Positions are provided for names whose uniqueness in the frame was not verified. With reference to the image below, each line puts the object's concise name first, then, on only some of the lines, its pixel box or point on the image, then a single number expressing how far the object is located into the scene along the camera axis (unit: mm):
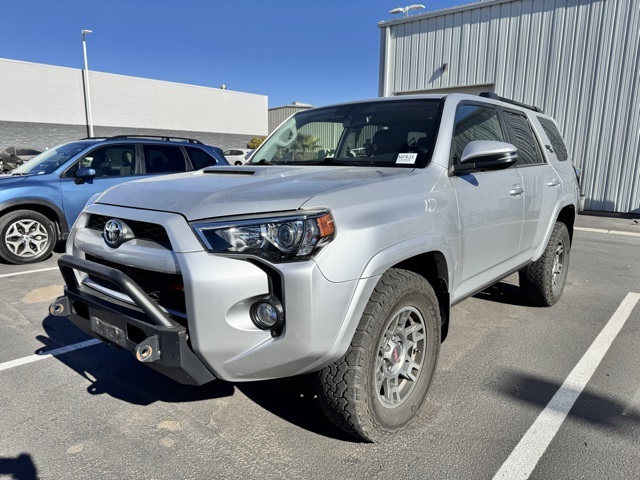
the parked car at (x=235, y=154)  29038
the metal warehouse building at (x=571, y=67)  11648
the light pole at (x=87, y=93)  28703
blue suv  6352
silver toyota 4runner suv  2037
